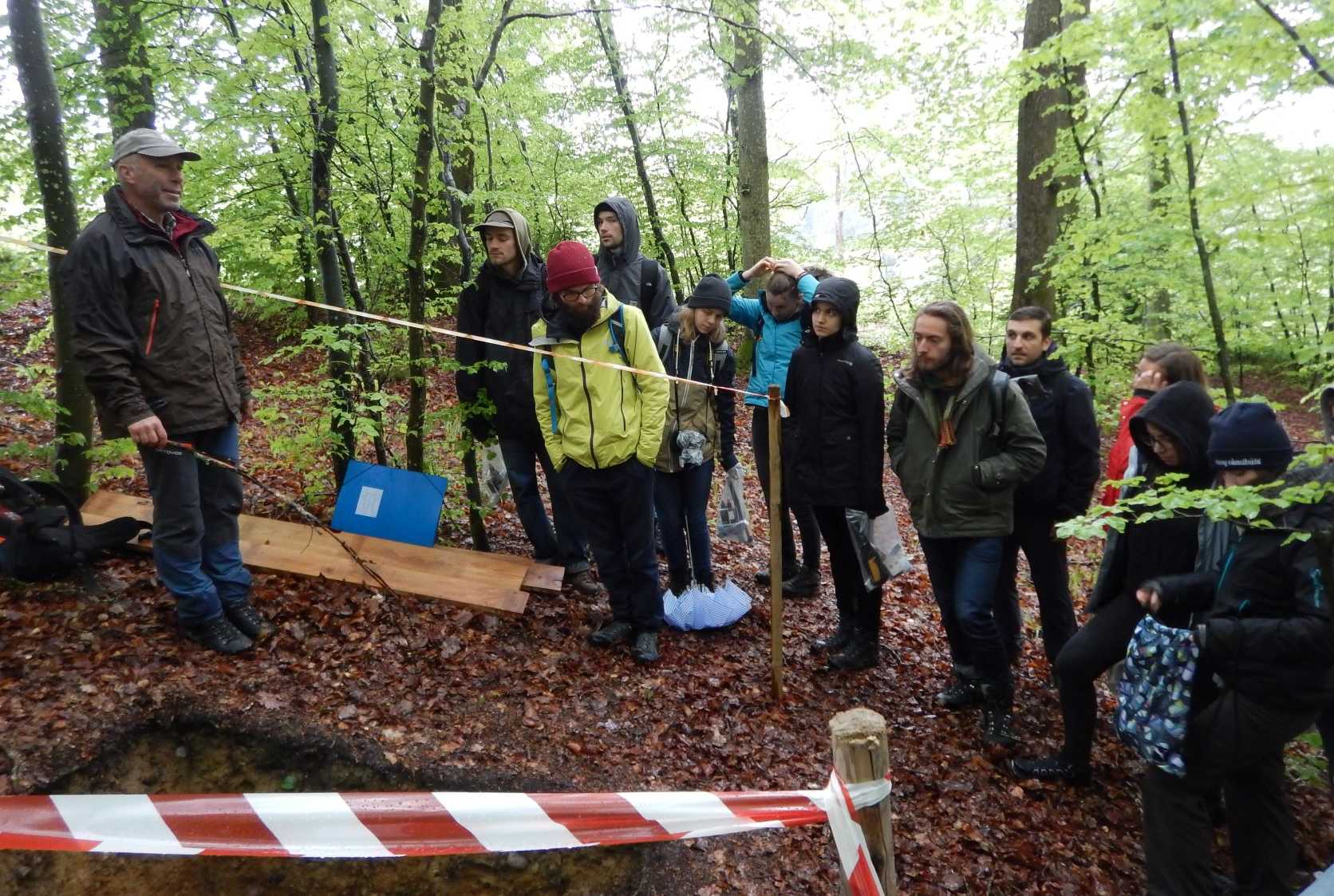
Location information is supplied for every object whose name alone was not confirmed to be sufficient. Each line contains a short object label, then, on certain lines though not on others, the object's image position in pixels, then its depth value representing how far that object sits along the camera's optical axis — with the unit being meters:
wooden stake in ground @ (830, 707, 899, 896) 2.12
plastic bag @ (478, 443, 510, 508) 5.27
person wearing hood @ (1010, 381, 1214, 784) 3.04
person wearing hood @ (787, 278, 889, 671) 4.16
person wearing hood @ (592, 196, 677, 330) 4.98
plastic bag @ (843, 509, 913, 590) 4.21
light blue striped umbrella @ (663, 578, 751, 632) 4.86
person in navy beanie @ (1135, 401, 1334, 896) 2.37
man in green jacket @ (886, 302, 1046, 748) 3.66
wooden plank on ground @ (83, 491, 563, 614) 4.69
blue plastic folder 5.02
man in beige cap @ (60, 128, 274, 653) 3.38
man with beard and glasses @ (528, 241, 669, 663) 4.05
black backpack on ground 4.02
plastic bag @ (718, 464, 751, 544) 5.01
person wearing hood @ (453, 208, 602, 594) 4.61
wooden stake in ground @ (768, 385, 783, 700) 3.68
